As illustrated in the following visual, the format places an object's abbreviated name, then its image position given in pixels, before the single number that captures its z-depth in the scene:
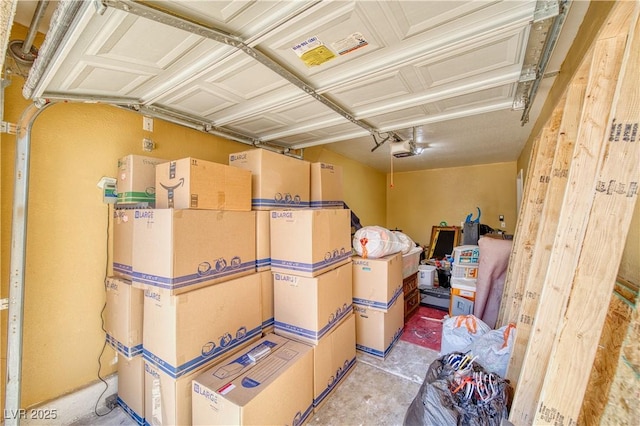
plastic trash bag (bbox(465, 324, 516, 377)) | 1.52
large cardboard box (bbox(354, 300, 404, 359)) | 2.31
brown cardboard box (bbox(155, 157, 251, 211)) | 1.54
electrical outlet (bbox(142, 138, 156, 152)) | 2.03
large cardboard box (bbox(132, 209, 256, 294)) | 1.39
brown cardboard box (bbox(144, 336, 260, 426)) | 1.36
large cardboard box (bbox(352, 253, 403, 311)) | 2.32
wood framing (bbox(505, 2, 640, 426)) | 0.85
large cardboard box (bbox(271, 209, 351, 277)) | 1.80
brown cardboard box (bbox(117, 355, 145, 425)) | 1.61
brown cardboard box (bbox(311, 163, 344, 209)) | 2.63
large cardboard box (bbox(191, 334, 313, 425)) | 1.22
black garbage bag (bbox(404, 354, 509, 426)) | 1.18
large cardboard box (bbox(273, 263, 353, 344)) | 1.76
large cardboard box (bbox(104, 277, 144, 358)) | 1.59
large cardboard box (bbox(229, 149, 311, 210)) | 2.05
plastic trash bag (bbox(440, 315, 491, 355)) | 1.80
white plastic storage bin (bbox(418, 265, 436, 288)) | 3.62
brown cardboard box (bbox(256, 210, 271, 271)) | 1.93
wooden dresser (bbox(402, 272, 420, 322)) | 3.10
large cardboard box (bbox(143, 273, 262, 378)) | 1.37
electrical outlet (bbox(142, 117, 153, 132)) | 2.04
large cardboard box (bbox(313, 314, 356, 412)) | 1.71
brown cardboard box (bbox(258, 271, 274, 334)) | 1.92
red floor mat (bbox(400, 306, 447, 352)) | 2.60
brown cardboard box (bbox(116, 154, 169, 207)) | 1.79
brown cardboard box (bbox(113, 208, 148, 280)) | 1.74
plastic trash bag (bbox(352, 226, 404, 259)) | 2.49
